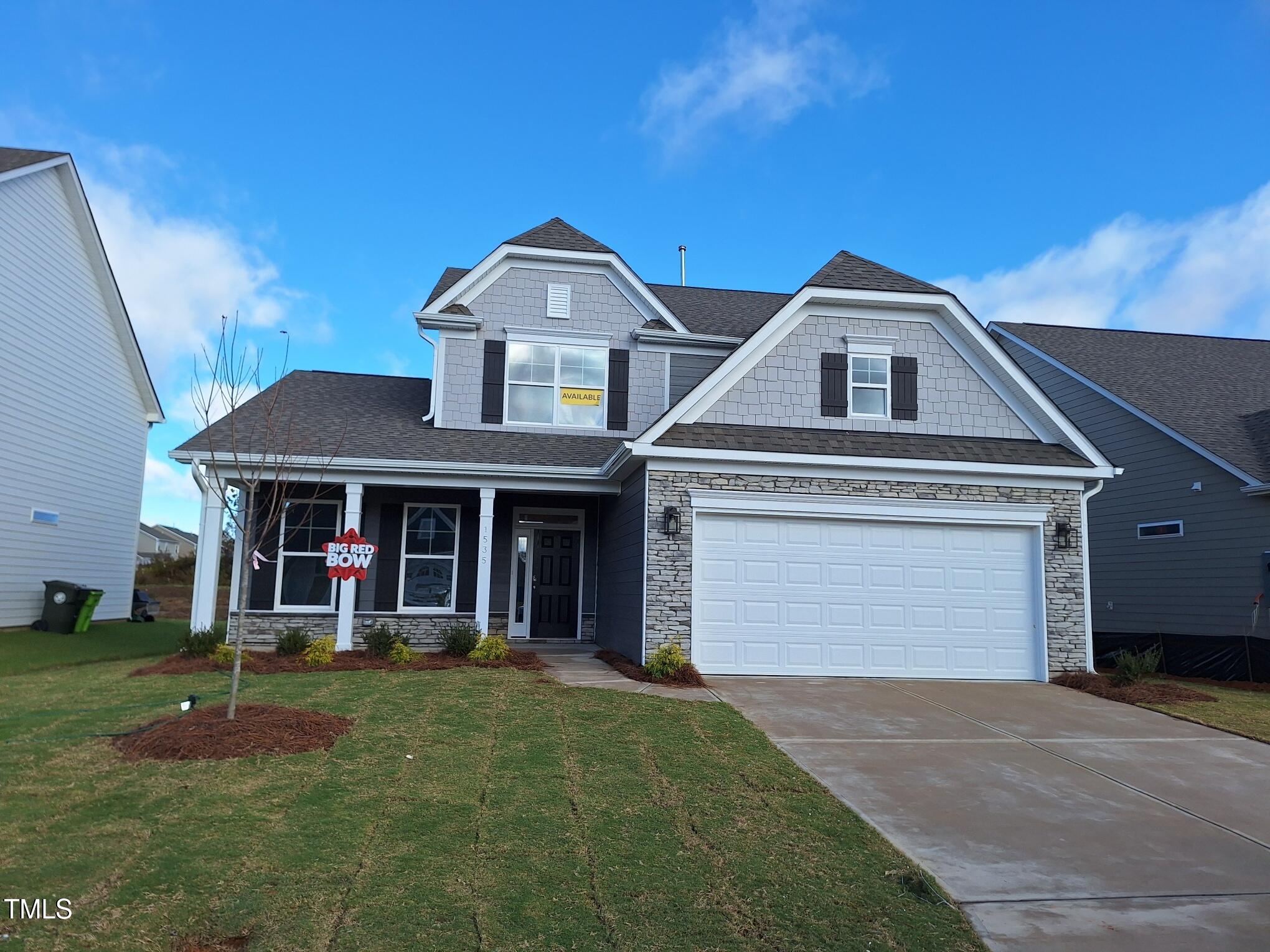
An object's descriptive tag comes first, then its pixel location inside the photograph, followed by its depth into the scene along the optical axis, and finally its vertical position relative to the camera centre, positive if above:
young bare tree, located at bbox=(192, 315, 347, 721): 11.85 +1.64
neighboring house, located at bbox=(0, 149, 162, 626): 14.80 +3.23
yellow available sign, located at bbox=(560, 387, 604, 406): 14.76 +3.12
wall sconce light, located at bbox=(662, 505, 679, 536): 11.10 +0.71
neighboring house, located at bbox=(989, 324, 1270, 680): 13.51 +1.69
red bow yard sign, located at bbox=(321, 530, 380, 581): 11.70 +0.15
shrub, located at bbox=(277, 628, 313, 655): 11.85 -1.06
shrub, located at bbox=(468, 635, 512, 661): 11.65 -1.09
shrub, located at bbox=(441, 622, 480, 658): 12.08 -0.98
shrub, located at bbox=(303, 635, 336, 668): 11.32 -1.15
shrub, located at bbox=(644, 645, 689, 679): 10.45 -1.07
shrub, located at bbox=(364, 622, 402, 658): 11.86 -1.02
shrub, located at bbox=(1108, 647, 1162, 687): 11.11 -1.07
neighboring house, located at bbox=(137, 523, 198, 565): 56.83 +1.67
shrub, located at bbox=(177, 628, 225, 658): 11.27 -1.04
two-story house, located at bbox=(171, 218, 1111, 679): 11.38 +1.36
